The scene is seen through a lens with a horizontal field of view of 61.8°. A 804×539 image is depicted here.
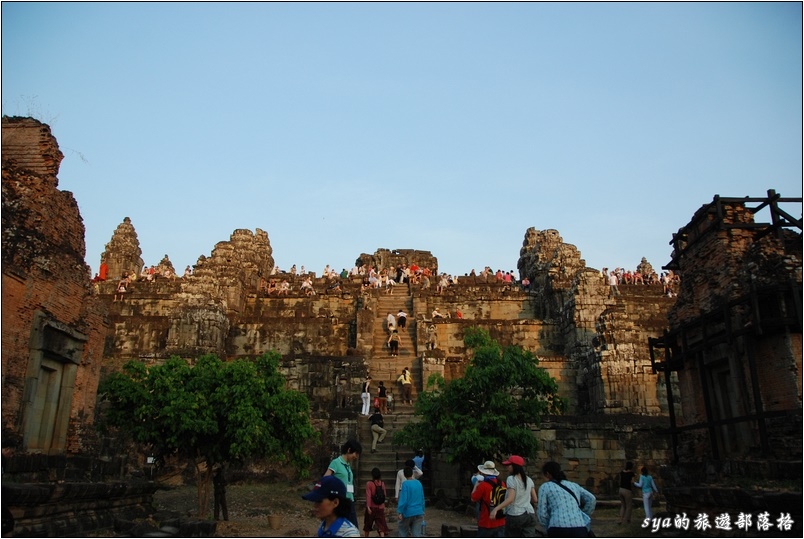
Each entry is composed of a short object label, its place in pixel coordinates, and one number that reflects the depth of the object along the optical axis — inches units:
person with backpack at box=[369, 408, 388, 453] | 786.2
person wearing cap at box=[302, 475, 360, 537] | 226.2
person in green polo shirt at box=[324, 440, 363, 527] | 366.8
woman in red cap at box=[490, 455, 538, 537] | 344.8
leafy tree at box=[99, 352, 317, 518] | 554.3
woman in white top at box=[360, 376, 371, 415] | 847.7
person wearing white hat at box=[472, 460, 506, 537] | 356.2
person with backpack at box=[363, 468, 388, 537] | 462.3
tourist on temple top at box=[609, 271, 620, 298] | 1184.5
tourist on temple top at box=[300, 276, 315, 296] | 1324.4
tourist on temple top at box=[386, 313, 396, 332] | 1135.0
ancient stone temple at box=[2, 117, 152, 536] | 442.9
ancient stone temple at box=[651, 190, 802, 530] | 447.2
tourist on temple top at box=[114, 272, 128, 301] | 1322.6
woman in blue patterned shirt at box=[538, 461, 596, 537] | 290.7
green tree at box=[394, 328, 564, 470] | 639.8
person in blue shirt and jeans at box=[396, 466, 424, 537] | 428.1
